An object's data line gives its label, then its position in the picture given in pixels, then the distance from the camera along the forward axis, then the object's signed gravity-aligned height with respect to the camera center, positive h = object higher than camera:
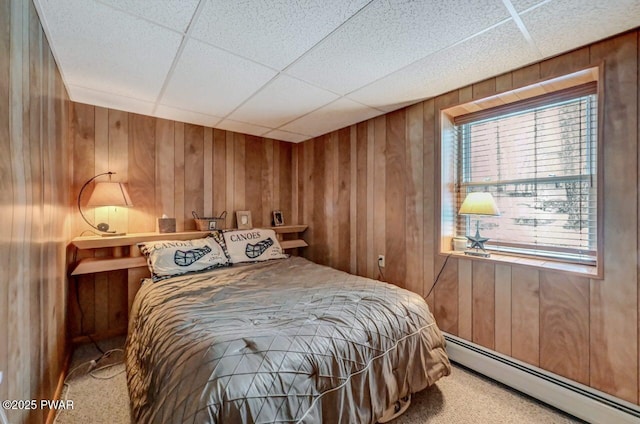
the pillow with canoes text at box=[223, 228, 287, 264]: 2.70 -0.38
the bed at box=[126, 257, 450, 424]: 1.01 -0.66
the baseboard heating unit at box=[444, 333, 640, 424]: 1.46 -1.11
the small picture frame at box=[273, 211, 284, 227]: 3.60 -0.13
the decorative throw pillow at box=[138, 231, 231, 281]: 2.22 -0.41
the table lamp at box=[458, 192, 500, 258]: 1.95 +0.00
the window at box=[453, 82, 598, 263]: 1.73 +0.28
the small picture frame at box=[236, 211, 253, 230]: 3.24 -0.12
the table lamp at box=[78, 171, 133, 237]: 2.27 +0.12
